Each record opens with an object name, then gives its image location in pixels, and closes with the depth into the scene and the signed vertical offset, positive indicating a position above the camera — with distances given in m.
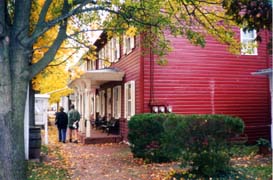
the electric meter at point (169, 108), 14.29 -0.13
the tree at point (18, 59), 6.59 +0.96
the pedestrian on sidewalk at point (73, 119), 18.00 -0.68
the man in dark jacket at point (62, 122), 17.95 -0.83
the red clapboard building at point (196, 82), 14.38 +1.02
